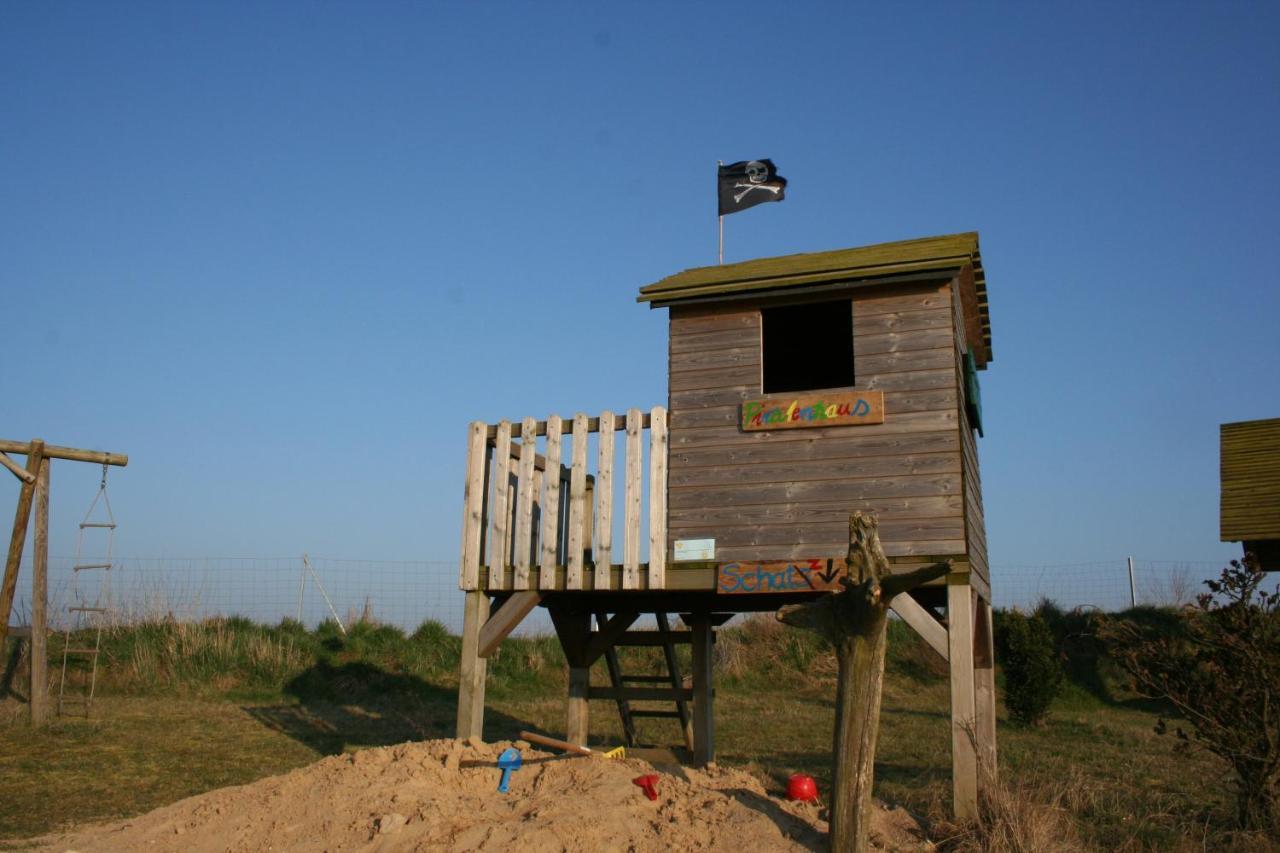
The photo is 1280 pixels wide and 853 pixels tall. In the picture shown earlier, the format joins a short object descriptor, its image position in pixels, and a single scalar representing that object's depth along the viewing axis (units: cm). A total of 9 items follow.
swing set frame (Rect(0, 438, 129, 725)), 1467
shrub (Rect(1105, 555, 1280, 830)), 847
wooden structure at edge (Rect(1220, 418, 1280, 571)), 2255
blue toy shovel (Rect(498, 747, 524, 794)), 890
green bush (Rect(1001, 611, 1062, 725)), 1722
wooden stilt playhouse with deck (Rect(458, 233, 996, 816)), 971
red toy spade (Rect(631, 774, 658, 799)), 834
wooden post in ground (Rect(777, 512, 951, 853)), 698
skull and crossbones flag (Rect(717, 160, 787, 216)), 1320
